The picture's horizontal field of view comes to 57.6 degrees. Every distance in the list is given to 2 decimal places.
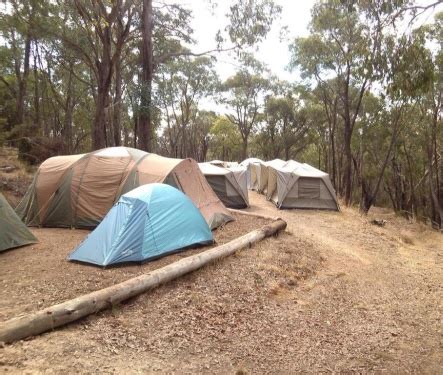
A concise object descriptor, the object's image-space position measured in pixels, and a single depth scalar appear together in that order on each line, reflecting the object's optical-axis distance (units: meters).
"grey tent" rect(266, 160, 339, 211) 15.70
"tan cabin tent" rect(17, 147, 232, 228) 9.88
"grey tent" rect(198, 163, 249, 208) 14.36
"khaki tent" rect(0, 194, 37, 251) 7.89
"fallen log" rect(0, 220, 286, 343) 4.29
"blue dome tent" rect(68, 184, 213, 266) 6.97
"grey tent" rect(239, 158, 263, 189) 22.48
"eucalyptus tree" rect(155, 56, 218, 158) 31.15
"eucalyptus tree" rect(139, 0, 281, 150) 14.66
